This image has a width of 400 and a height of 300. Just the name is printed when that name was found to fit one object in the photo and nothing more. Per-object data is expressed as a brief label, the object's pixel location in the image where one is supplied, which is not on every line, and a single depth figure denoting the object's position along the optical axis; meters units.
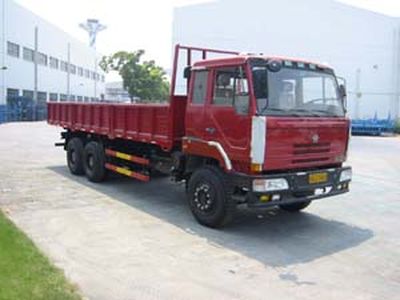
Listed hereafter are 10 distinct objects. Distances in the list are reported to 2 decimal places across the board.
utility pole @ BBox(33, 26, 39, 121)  46.81
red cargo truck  7.05
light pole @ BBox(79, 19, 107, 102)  92.81
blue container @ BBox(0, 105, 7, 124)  37.84
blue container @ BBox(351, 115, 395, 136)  38.97
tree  64.69
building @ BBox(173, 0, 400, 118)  45.28
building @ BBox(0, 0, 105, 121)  41.19
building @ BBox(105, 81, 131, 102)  87.81
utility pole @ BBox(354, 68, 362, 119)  44.93
